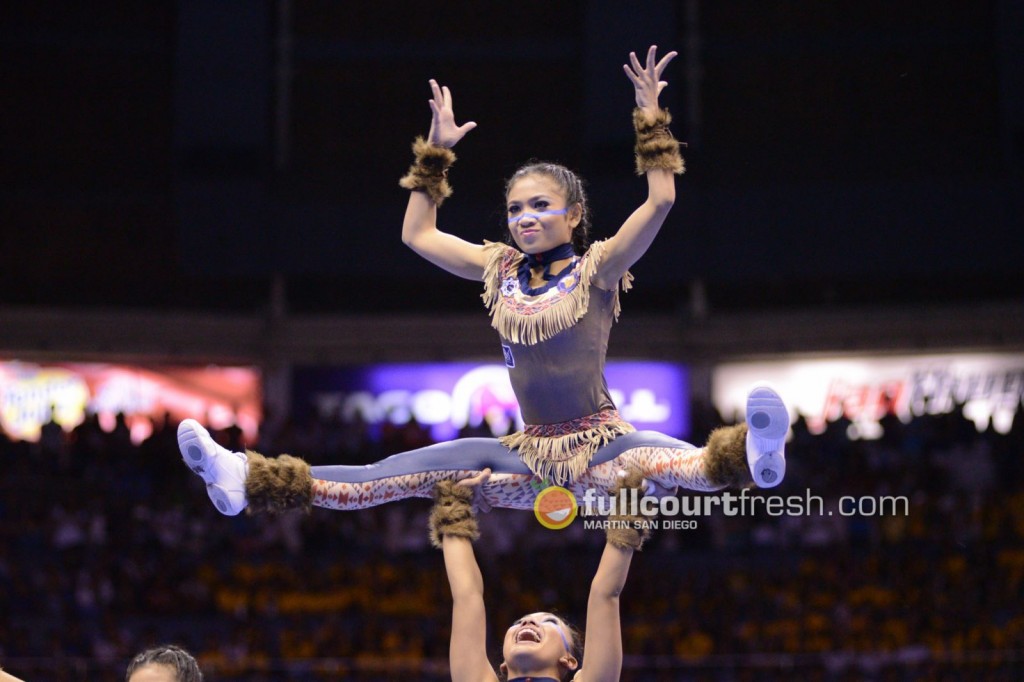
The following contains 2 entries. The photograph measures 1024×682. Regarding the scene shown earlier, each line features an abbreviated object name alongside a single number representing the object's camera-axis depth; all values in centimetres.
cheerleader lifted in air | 755
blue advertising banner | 2687
